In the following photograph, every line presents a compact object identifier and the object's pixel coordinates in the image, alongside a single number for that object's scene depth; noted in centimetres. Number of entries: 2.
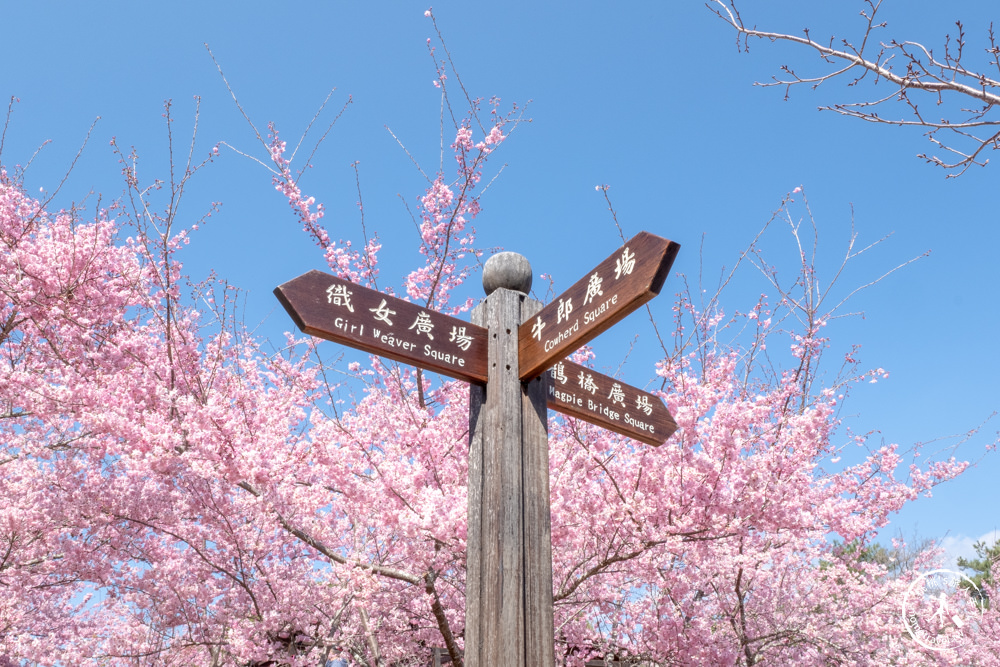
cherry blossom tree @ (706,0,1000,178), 241
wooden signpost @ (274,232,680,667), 247
